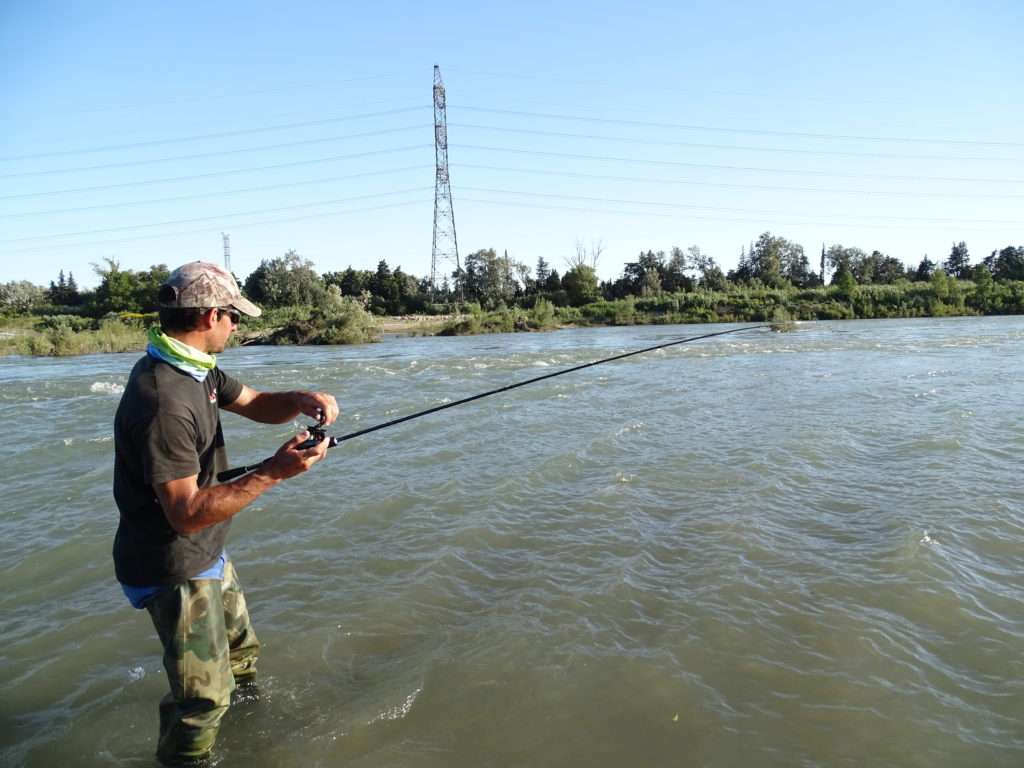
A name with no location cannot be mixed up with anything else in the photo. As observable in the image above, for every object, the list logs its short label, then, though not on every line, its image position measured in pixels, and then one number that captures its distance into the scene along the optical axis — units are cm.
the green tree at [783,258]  7469
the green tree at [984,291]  4622
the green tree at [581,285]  6291
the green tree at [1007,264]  6349
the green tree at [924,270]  6862
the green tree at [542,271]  7246
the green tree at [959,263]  7444
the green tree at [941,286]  4719
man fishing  239
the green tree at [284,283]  6362
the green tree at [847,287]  4888
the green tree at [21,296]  7616
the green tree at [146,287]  6044
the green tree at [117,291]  6047
